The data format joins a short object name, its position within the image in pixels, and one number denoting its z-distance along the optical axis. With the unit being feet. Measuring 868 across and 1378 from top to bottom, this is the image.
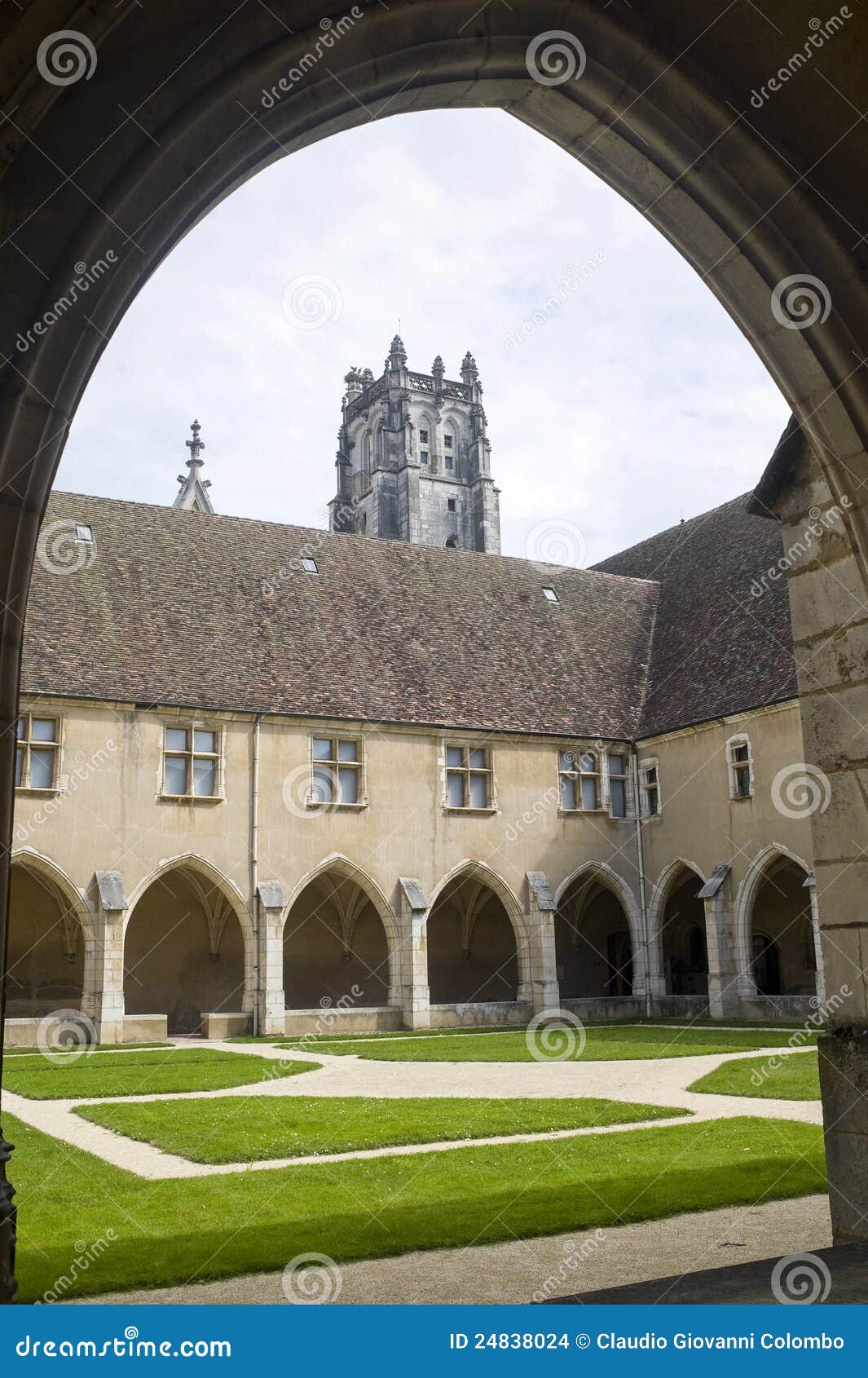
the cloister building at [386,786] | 65.62
